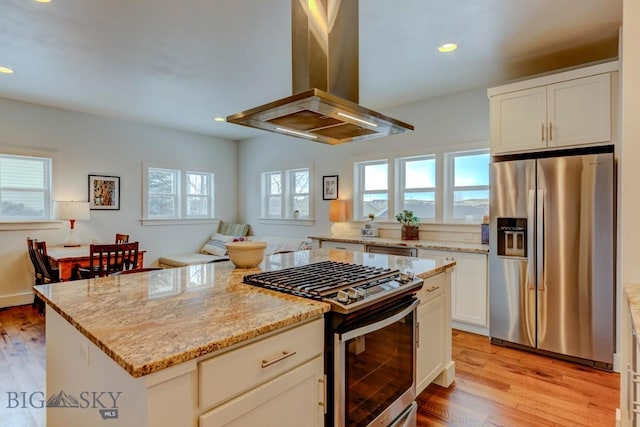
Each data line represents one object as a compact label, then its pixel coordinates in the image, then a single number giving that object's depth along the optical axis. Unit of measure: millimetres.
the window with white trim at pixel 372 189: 4863
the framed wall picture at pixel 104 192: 5105
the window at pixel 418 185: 4430
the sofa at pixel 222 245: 5508
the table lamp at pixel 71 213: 4645
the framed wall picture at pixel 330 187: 5332
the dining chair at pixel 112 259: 3451
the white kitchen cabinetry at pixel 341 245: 4323
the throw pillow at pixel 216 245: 6125
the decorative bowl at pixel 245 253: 2174
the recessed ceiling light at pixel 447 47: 2948
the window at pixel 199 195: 6332
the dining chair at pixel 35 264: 4005
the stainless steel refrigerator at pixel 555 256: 2734
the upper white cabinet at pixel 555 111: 2818
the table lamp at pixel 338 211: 5133
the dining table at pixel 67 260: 3785
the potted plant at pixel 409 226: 4348
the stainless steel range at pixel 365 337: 1419
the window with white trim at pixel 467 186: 4027
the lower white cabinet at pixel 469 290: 3461
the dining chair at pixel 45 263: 3811
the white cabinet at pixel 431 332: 2178
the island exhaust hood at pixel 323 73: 1780
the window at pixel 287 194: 5902
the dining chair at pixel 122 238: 4684
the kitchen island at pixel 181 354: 955
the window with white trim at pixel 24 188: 4500
